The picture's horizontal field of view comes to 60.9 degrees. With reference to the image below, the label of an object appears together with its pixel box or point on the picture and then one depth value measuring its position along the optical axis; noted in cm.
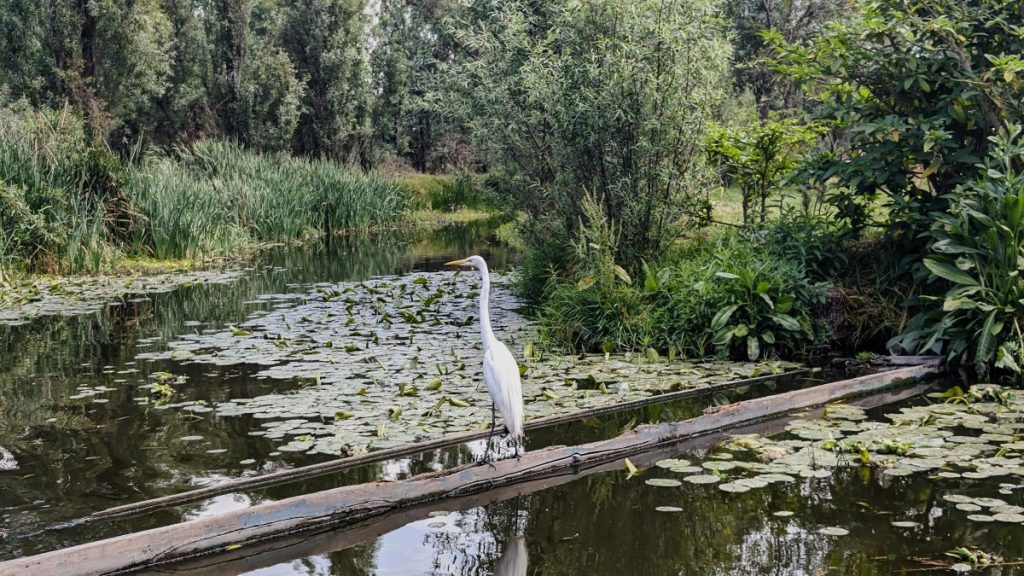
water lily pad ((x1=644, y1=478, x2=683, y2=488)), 486
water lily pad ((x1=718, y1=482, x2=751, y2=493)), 466
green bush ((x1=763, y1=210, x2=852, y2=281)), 873
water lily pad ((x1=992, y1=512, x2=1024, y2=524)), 416
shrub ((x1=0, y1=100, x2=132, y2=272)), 1265
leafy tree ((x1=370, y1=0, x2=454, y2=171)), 3722
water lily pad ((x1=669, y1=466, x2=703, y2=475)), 503
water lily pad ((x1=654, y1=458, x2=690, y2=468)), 515
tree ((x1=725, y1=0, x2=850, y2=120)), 3147
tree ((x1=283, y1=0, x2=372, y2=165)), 3200
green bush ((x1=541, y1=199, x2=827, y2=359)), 811
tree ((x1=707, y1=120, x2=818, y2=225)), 979
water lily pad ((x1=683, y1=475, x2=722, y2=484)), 479
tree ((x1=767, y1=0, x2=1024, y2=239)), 782
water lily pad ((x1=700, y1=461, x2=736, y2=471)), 504
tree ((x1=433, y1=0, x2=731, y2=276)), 907
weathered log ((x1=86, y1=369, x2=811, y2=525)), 425
